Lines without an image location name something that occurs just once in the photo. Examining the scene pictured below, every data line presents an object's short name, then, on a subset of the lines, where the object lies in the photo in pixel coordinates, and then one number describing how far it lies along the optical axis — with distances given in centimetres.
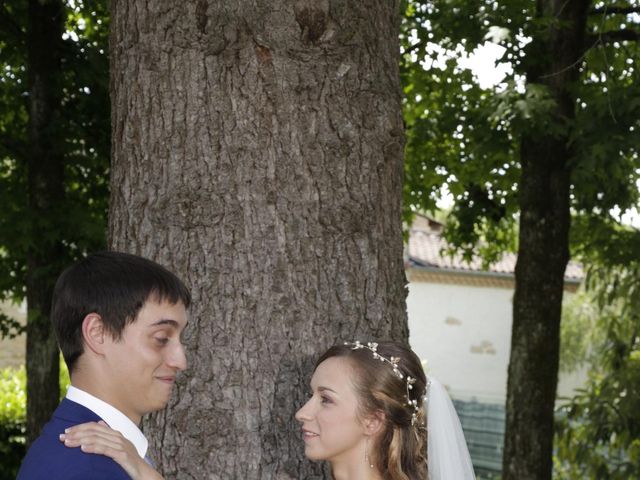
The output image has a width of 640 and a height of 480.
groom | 251
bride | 328
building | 3136
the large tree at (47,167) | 966
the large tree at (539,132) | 934
